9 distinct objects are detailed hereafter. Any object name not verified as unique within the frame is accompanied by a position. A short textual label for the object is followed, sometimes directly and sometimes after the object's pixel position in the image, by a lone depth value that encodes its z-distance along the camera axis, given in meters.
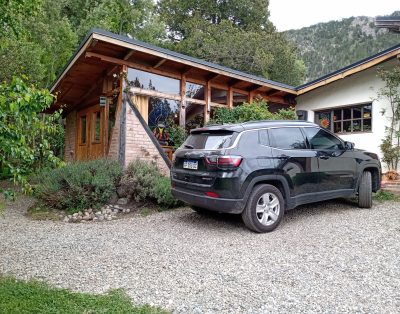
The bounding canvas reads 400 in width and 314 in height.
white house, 10.19
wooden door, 10.09
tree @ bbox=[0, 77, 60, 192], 2.53
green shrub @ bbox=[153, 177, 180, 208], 6.77
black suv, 4.77
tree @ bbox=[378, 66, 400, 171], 9.49
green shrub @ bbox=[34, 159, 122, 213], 6.74
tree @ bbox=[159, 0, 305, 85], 22.44
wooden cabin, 8.12
